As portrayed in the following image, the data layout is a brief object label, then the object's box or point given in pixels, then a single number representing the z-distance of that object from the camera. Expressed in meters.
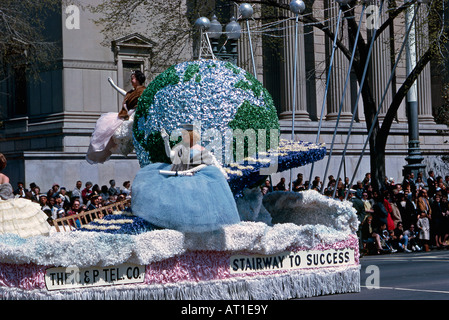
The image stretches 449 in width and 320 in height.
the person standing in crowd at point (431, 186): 24.91
